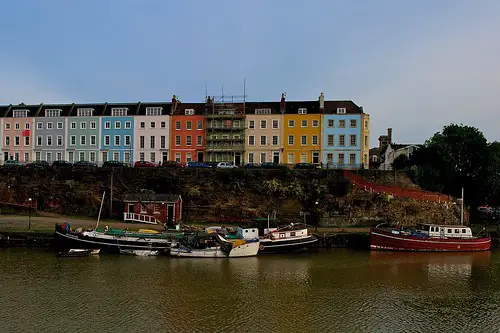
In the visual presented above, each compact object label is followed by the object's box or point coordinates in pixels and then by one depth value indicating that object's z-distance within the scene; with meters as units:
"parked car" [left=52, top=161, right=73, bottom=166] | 60.51
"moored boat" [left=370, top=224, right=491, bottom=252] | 40.75
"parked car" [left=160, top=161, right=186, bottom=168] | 59.38
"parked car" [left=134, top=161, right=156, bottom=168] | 60.00
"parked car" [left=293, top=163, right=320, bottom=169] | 58.12
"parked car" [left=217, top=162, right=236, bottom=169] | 57.36
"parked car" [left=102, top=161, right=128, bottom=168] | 59.28
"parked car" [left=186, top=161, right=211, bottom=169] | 58.95
